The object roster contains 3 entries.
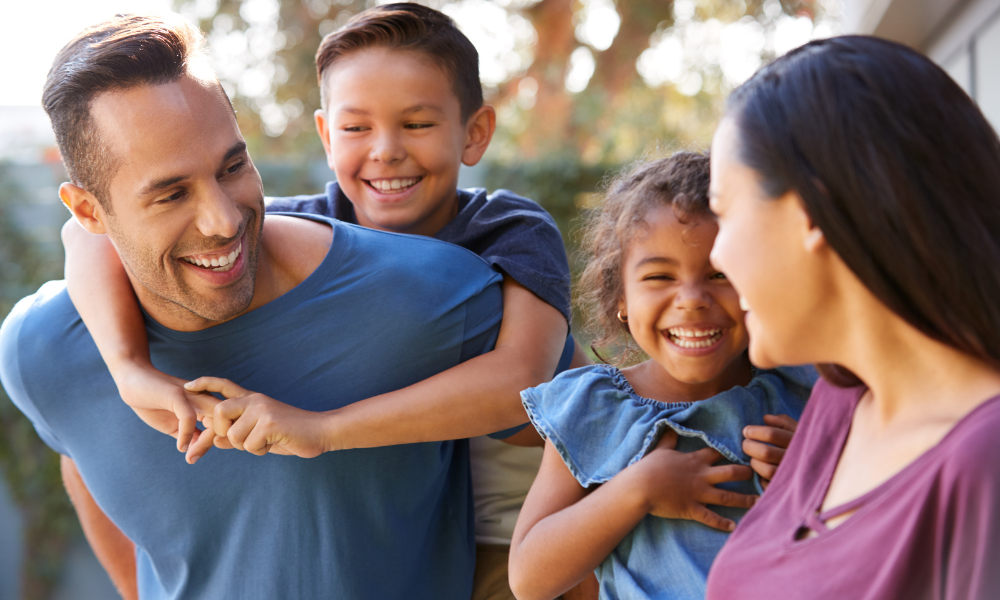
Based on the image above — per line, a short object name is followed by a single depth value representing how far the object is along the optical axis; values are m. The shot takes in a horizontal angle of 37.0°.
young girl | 1.00
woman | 0.81
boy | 1.06
